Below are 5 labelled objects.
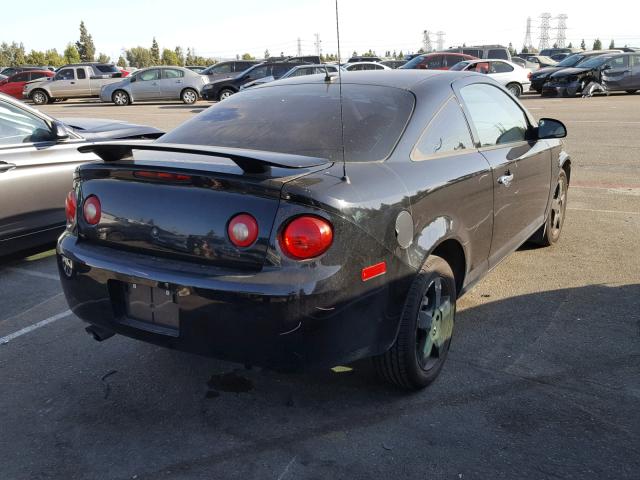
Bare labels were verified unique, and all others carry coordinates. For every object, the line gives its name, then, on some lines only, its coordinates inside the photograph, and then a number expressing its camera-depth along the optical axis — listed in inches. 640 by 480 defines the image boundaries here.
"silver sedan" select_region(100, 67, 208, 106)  994.7
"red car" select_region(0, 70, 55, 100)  1123.9
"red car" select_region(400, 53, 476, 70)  933.8
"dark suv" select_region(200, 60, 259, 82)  1033.5
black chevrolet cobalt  102.1
